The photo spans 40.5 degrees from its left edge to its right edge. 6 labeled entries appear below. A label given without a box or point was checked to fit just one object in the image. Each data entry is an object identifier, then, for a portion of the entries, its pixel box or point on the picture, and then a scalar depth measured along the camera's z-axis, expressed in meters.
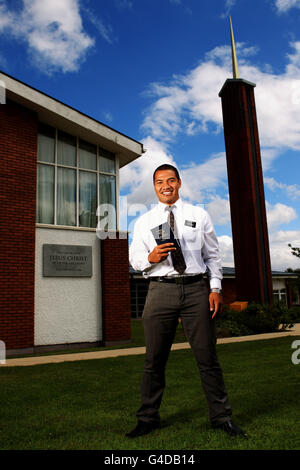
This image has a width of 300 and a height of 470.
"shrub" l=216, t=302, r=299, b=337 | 13.00
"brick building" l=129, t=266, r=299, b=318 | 26.97
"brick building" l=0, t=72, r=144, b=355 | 9.95
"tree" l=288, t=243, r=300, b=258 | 17.36
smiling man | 3.15
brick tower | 16.75
